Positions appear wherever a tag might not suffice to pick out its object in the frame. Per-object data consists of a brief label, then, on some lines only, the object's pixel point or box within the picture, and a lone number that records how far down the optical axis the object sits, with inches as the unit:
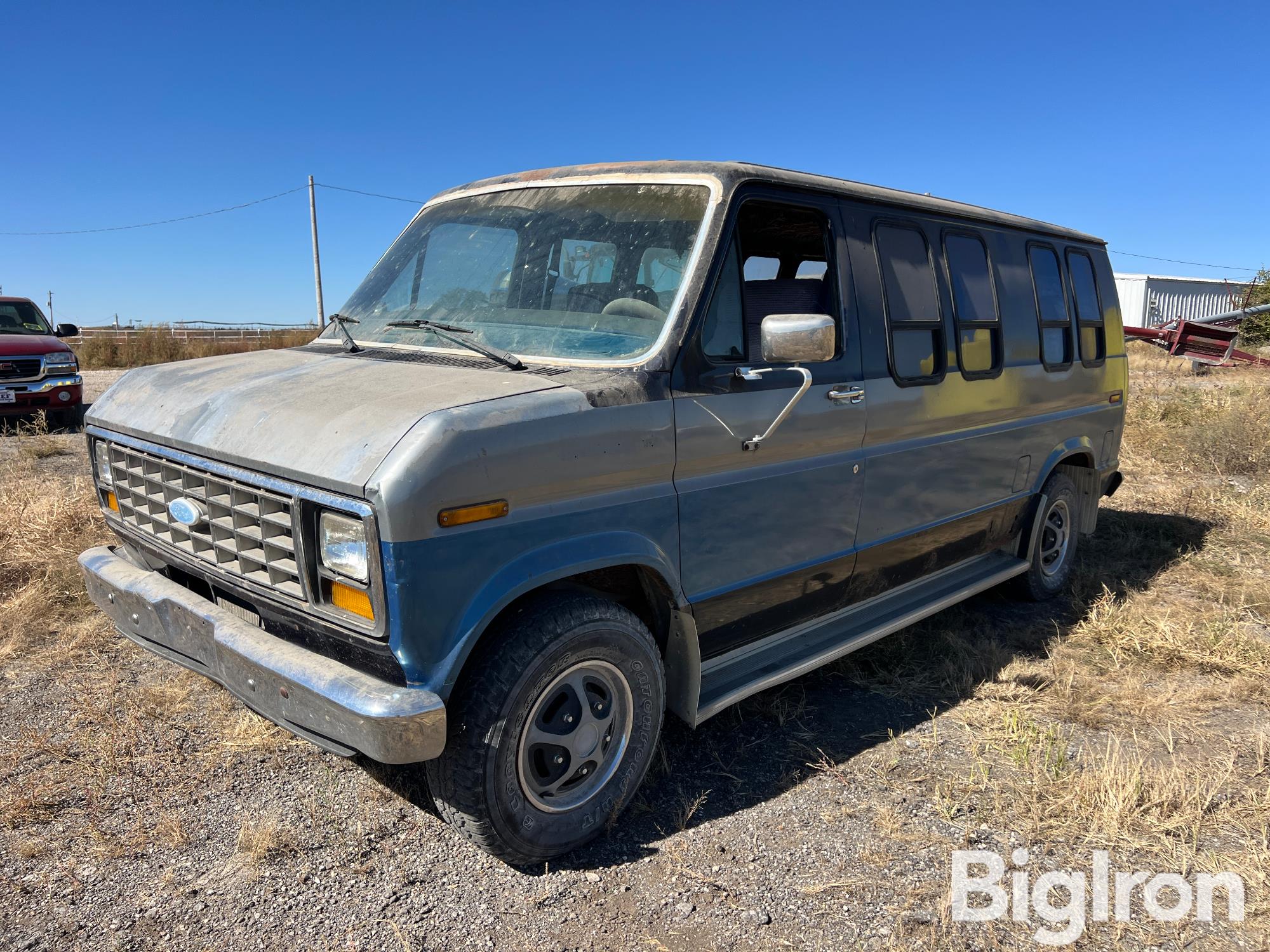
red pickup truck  433.4
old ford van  98.3
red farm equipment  857.5
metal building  1451.8
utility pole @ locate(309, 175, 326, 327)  1228.5
